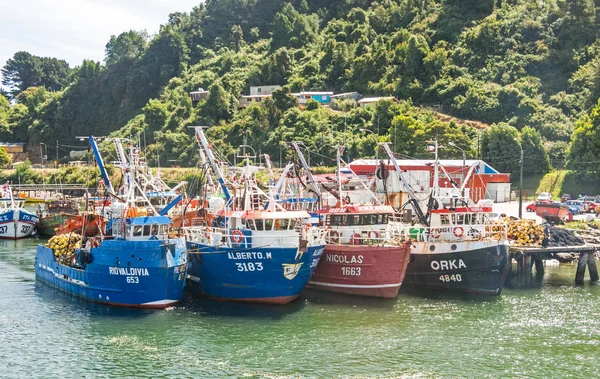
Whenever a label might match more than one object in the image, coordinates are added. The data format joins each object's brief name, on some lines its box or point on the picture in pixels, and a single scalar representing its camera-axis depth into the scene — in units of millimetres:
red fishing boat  43031
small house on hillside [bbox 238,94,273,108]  142375
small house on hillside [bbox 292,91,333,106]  131125
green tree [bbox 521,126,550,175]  92688
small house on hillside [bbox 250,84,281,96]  147125
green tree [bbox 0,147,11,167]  157125
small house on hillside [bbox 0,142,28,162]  175375
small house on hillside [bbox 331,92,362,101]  129275
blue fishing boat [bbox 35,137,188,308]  40594
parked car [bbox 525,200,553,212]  72181
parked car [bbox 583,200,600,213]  74875
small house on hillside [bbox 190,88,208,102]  154000
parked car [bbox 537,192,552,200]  81150
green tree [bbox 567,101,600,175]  84062
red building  70125
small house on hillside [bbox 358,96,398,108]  117581
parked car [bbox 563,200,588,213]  74688
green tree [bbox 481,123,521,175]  91562
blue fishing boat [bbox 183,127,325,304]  41000
